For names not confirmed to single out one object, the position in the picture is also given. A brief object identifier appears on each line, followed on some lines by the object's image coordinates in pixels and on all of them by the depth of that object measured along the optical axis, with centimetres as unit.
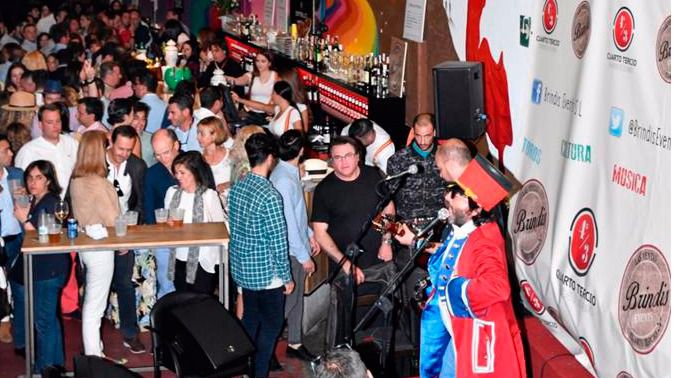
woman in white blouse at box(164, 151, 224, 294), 588
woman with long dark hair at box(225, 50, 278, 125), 932
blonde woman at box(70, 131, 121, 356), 571
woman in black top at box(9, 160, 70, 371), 557
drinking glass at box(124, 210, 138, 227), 580
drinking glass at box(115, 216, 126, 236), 560
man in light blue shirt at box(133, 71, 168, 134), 805
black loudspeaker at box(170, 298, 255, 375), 501
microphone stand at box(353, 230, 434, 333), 462
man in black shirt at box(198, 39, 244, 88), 1099
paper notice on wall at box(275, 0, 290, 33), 1224
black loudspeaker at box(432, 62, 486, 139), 612
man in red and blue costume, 438
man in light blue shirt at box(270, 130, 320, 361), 565
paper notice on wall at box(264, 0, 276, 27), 1292
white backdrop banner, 438
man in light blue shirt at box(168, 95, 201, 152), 726
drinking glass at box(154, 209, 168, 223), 582
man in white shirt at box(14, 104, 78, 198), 651
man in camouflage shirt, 628
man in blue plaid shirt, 535
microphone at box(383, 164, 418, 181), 452
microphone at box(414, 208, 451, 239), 436
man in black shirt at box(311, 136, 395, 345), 569
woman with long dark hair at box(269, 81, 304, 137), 768
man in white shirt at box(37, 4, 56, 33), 1562
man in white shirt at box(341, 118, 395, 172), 702
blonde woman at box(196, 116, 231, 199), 653
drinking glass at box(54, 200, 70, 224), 557
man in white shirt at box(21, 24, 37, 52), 1362
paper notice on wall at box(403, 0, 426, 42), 834
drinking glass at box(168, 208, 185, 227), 579
